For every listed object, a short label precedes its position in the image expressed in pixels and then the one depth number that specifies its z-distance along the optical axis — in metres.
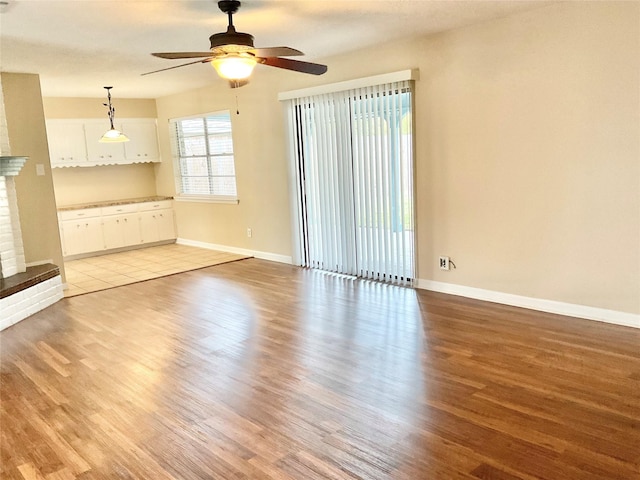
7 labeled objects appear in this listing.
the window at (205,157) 7.35
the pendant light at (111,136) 6.91
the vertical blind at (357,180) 4.95
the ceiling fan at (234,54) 3.21
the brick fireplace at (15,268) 4.67
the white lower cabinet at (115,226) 7.45
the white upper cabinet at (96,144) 7.49
